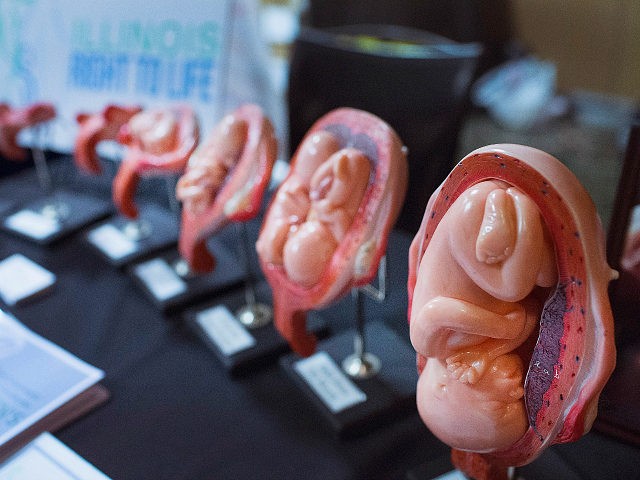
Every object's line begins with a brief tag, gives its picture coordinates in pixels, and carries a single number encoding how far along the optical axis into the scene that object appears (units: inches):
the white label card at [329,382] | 33.8
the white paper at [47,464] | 31.1
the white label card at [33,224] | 54.6
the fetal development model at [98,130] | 46.6
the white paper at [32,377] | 34.6
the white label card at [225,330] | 38.7
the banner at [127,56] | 59.3
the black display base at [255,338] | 37.8
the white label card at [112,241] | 50.6
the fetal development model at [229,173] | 33.4
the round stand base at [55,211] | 56.8
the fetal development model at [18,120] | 52.6
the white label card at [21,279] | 46.4
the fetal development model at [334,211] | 27.9
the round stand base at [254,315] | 40.7
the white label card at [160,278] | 44.8
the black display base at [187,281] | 44.1
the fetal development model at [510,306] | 19.0
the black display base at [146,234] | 50.0
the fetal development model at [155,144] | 39.9
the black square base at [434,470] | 29.2
